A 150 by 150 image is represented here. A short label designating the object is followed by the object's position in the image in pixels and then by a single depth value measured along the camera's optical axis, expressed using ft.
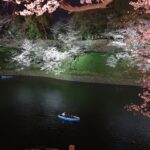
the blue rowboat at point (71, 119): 53.20
